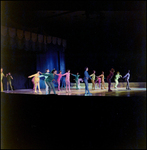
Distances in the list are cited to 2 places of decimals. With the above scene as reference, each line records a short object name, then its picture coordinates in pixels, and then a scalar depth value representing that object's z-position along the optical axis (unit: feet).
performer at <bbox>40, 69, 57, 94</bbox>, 26.71
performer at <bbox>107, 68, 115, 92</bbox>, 35.47
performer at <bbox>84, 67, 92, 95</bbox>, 29.45
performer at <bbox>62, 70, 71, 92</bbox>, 36.14
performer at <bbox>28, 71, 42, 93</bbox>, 31.40
